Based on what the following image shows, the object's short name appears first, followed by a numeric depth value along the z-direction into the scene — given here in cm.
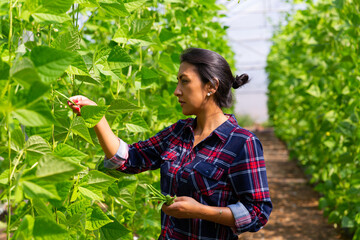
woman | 130
